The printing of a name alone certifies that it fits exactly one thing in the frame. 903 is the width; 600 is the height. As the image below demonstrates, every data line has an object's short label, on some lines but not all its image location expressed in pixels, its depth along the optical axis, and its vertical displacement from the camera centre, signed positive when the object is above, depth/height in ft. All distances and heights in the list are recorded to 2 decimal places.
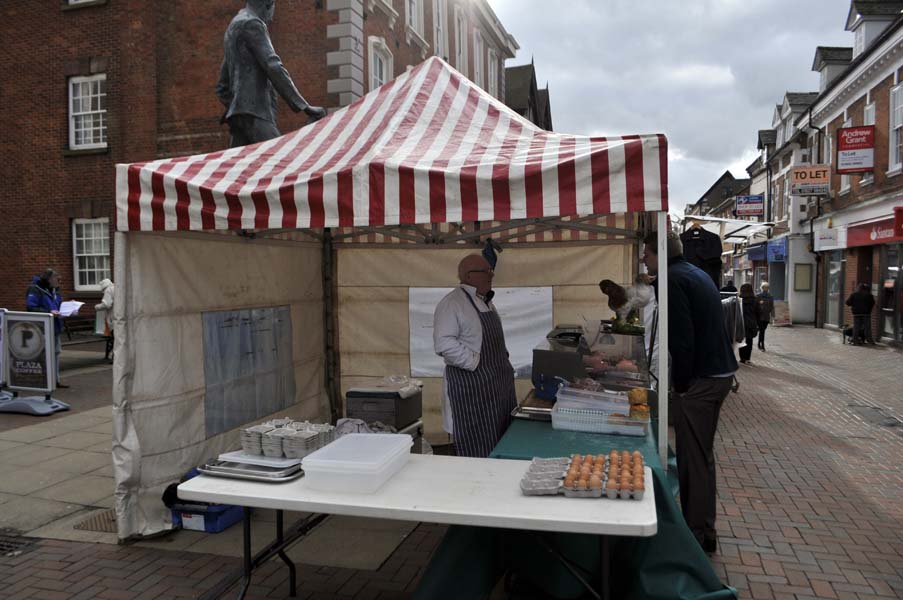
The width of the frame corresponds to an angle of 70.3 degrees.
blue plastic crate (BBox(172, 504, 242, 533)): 15.08 -5.60
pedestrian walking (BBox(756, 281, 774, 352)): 50.11 -2.44
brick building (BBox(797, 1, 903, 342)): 56.70 +9.58
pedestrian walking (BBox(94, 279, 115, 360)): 37.88 -1.73
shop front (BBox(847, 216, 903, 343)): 54.80 -0.15
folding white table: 8.29 -3.12
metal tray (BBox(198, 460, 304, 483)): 9.87 -3.00
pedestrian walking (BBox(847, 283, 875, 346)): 56.59 -3.17
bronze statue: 25.14 +8.30
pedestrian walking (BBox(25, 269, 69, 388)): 34.27 -0.80
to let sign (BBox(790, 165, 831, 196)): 71.61 +10.79
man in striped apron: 14.40 -1.93
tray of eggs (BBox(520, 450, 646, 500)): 8.94 -2.91
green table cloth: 9.90 -4.60
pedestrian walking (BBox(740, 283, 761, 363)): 44.78 -2.87
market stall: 11.34 +1.06
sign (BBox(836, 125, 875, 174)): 60.34 +12.00
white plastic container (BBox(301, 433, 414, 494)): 9.37 -2.77
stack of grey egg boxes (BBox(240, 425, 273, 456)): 10.68 -2.68
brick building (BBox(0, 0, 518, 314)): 46.73 +14.86
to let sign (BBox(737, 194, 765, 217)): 100.32 +11.25
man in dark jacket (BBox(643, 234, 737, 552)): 13.11 -1.91
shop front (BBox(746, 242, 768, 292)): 102.06 +2.45
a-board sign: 27.63 -3.01
